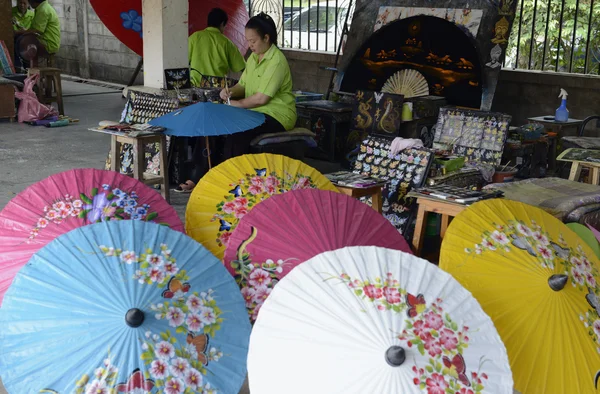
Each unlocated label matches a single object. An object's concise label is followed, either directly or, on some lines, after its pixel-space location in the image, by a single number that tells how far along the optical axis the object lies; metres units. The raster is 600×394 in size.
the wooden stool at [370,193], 3.87
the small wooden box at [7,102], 8.73
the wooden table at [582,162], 4.61
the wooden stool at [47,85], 9.07
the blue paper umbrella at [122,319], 2.03
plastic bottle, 6.15
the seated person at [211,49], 6.98
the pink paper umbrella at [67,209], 2.67
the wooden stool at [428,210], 3.51
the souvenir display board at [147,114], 5.83
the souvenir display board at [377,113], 6.19
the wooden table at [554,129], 6.08
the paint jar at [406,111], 6.22
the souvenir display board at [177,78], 6.27
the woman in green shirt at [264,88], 5.43
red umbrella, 7.00
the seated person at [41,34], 10.20
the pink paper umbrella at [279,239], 2.62
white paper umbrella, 1.90
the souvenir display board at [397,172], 4.51
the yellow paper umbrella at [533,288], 2.31
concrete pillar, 7.05
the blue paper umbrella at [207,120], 4.42
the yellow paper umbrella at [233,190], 3.17
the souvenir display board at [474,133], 5.57
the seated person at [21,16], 11.06
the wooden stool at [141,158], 5.01
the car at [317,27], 9.30
